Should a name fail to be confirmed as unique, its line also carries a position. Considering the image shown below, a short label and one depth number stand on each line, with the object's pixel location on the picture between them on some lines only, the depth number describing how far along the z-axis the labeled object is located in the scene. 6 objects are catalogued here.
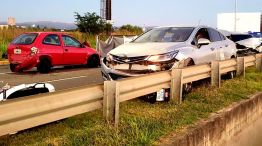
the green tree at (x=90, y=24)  28.21
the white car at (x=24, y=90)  3.65
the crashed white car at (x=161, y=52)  5.16
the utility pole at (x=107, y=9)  43.47
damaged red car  9.35
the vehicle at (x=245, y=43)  13.92
